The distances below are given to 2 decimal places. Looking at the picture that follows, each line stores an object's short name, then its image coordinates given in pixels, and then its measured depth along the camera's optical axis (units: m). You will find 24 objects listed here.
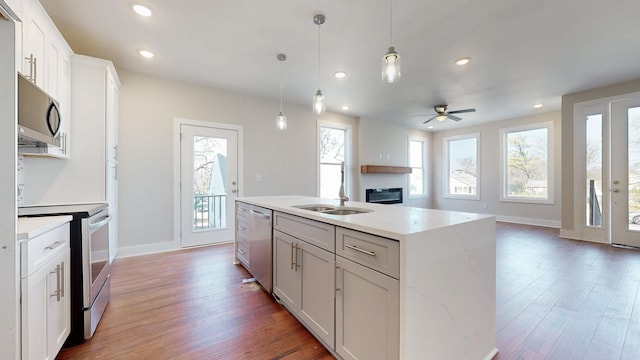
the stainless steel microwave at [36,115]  1.44
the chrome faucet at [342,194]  2.31
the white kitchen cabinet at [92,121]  2.66
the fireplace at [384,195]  6.45
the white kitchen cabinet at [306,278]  1.57
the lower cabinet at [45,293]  1.21
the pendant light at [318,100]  2.44
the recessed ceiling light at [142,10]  2.28
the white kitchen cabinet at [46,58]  1.89
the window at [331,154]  5.80
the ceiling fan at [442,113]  5.22
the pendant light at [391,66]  1.88
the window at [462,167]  7.25
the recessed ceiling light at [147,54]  3.09
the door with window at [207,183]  4.07
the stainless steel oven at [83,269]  1.68
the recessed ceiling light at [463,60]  3.27
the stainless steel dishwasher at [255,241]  2.37
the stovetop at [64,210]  1.69
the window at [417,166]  7.81
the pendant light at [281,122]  3.00
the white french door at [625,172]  4.03
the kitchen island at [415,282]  1.13
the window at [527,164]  5.99
